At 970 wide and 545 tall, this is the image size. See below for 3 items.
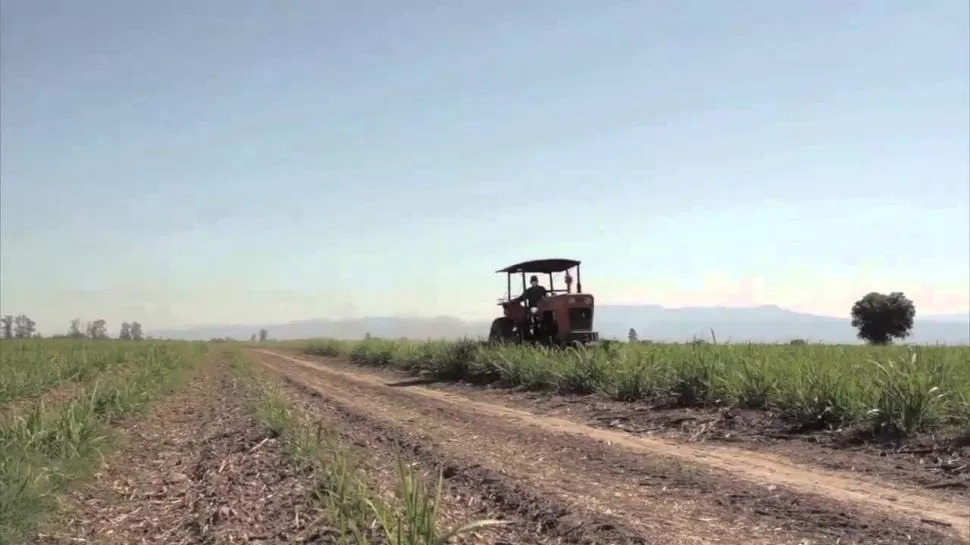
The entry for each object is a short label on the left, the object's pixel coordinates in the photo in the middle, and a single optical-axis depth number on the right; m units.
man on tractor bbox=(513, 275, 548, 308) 19.17
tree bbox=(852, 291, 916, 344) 49.09
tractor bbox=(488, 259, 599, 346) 17.64
